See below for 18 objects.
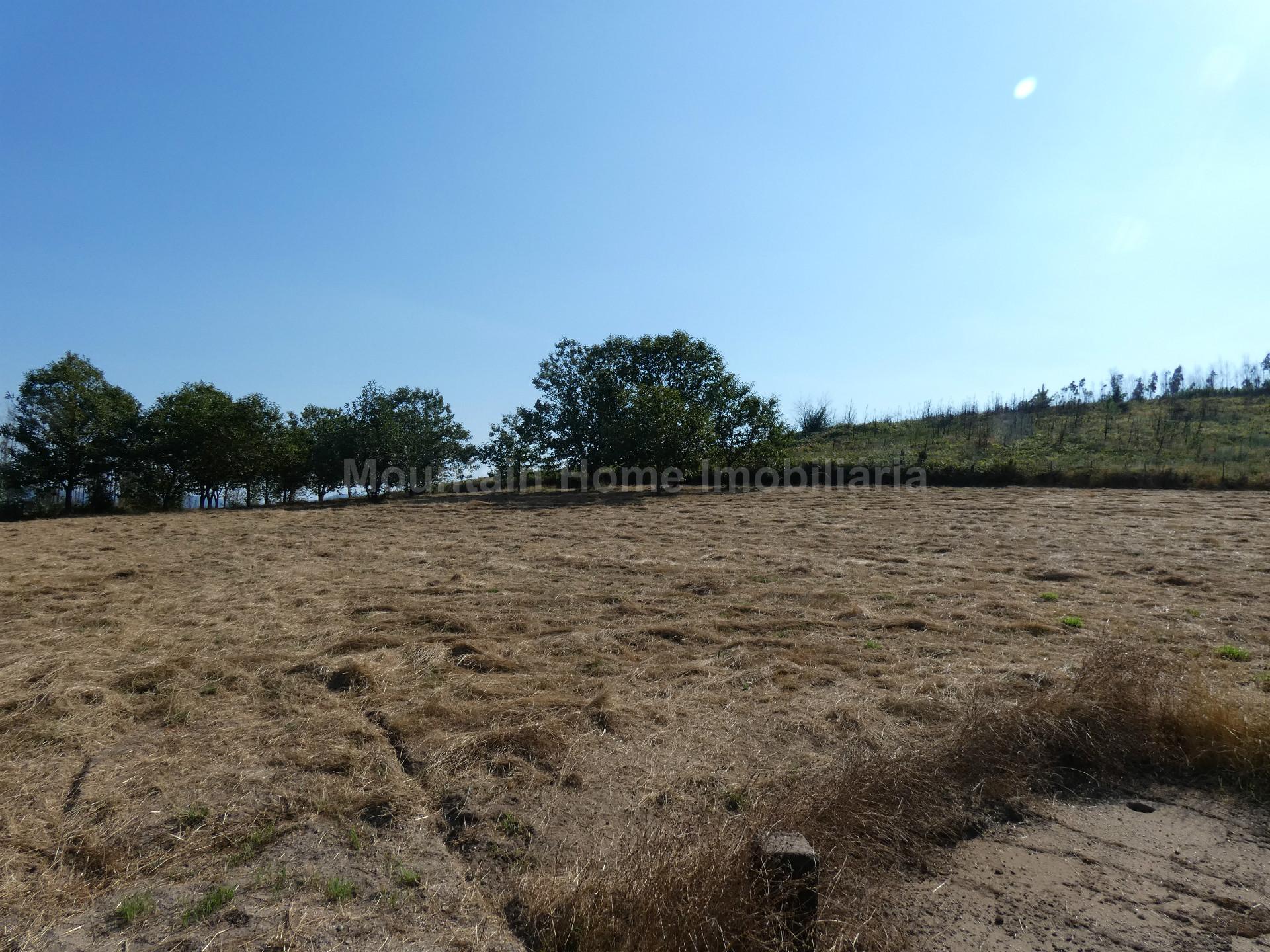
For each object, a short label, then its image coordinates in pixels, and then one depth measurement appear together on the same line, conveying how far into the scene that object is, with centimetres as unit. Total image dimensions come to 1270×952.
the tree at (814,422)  3962
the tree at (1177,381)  3603
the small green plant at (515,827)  327
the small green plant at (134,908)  257
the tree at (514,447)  2927
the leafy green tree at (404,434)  2692
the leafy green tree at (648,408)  2477
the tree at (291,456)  2822
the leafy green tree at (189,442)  2550
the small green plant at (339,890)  271
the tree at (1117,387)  3458
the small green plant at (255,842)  299
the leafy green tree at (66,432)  2456
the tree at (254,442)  2650
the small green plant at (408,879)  285
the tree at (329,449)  2689
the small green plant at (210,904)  256
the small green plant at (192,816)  324
